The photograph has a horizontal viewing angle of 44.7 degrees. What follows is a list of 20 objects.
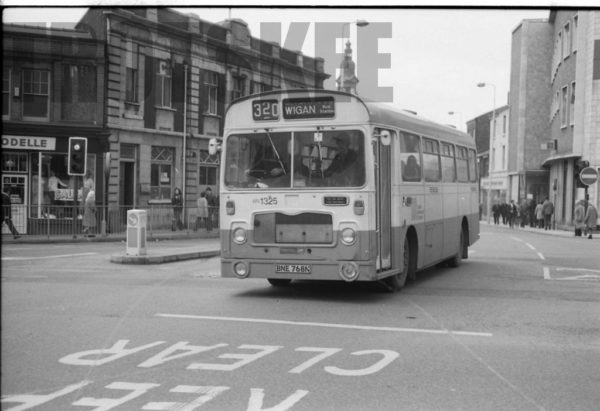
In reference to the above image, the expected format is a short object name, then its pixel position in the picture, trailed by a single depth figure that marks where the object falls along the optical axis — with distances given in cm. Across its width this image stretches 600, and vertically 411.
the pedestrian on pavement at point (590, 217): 3400
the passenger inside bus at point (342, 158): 1087
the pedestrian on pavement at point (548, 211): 4269
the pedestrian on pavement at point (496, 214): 5641
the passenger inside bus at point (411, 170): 1229
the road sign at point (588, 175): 3228
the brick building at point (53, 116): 2753
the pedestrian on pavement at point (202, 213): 2977
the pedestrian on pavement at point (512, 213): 4966
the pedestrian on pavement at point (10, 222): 2381
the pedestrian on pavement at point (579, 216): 3409
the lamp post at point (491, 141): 6450
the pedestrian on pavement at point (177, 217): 2857
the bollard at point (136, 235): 1750
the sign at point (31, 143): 2741
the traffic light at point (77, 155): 2362
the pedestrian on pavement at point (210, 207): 3007
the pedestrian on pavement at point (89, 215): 2570
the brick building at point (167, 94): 2981
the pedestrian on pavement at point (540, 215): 4450
